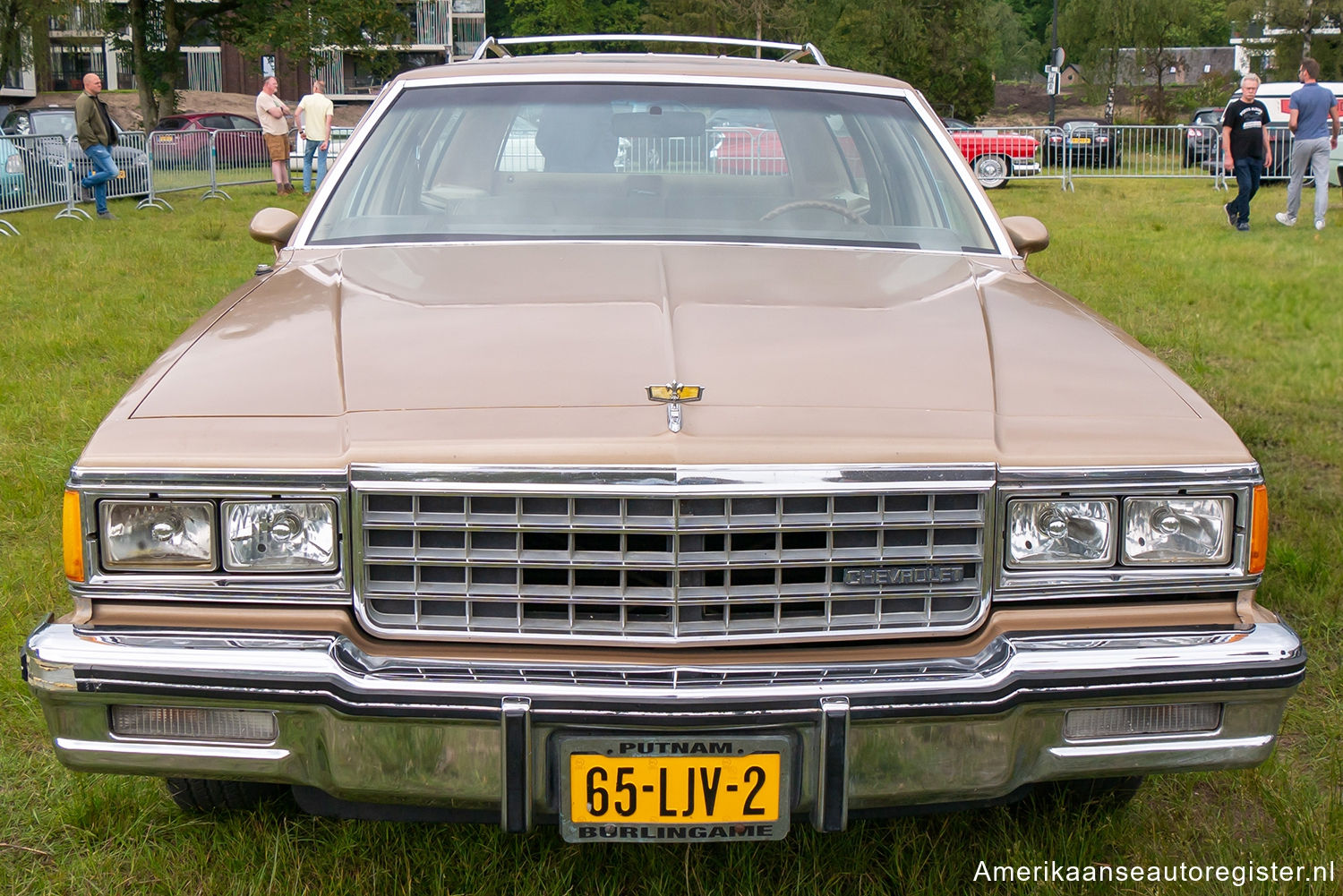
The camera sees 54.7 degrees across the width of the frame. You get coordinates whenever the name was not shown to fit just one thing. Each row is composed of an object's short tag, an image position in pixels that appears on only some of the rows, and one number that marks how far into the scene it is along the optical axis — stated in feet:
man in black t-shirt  47.96
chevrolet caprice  7.02
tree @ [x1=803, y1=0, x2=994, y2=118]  161.79
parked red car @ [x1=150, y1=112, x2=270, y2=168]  62.37
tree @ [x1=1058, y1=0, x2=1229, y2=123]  171.42
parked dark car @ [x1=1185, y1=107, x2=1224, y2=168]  80.94
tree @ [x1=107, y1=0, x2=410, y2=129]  94.32
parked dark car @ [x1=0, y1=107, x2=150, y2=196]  51.19
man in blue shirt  46.83
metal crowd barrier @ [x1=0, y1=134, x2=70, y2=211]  49.78
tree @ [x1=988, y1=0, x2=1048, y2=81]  278.46
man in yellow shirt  62.23
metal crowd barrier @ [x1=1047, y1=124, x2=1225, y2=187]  80.94
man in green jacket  50.72
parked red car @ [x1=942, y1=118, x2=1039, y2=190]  82.74
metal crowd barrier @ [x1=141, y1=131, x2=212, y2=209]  61.77
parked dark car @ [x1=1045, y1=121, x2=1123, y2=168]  81.97
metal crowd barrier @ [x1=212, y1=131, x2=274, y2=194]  67.00
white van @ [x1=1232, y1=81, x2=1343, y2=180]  83.71
